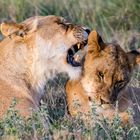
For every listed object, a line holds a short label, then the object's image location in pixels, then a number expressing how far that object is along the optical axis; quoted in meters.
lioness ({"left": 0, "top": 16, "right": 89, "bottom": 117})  12.21
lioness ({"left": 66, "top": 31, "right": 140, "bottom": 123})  11.82
